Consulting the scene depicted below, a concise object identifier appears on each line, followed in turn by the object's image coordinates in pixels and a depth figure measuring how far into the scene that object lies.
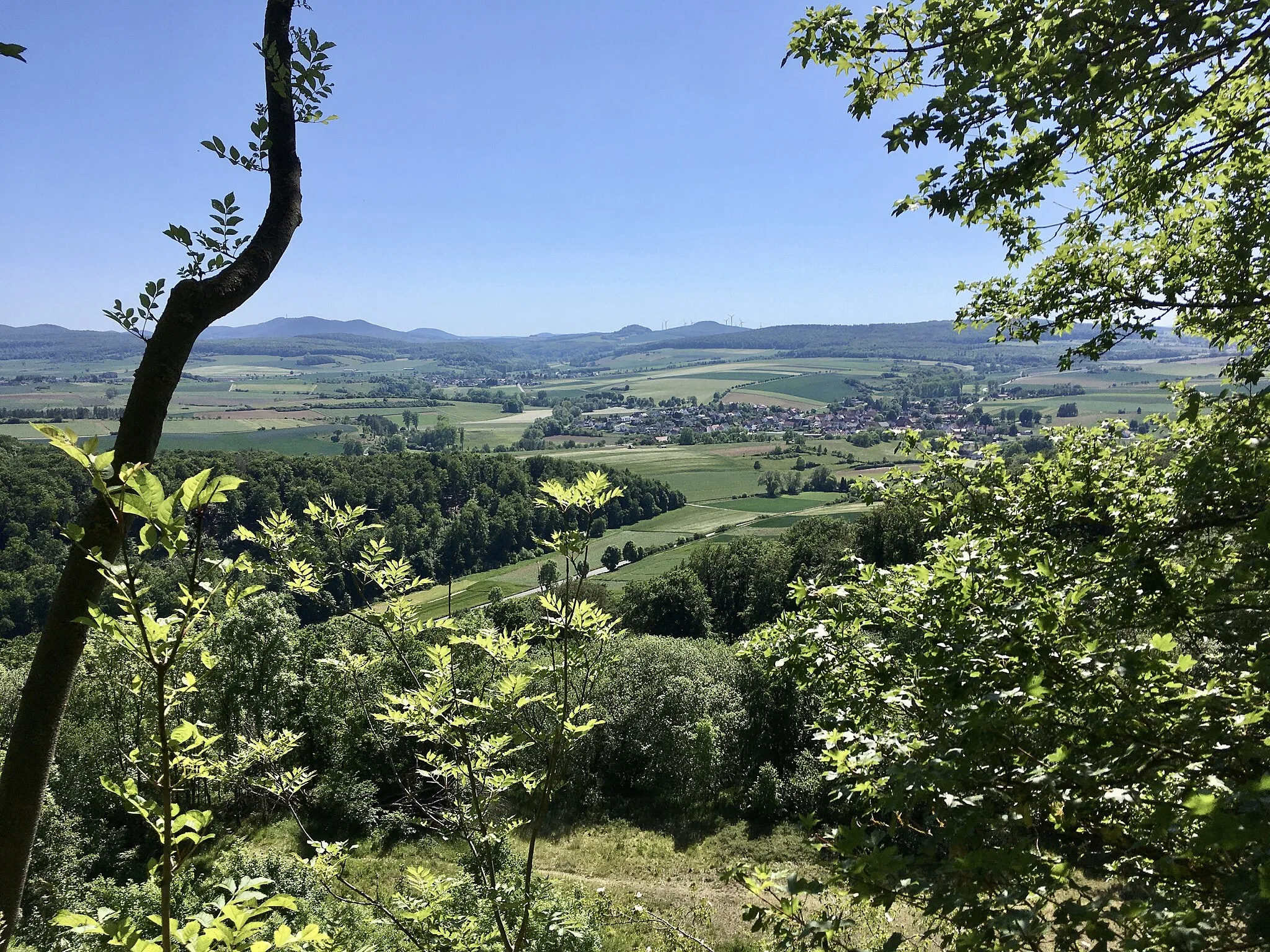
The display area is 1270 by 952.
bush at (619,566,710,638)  56.34
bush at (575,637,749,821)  29.28
